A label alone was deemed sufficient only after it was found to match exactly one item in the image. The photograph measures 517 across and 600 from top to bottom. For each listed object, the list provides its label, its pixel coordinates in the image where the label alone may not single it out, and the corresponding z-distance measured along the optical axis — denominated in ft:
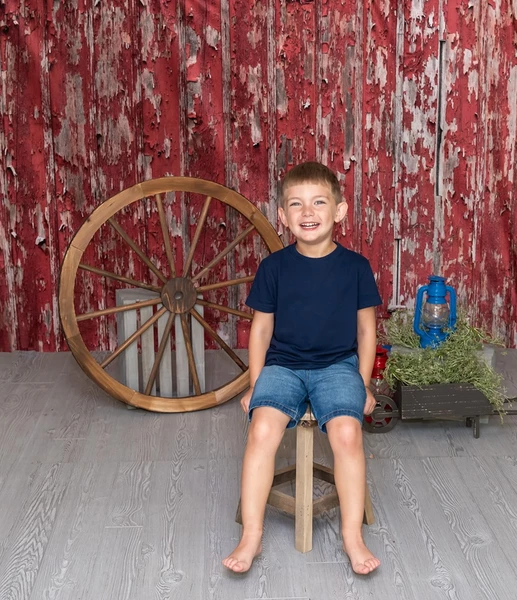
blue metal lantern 9.15
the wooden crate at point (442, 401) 8.59
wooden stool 6.29
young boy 6.22
